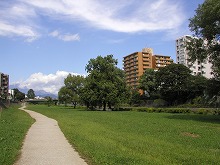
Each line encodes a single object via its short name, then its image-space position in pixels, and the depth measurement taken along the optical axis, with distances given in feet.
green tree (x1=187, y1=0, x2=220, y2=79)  65.11
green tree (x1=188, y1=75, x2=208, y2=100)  207.09
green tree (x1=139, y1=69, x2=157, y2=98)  259.72
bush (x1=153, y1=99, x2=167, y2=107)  227.20
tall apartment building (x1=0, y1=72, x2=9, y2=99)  404.86
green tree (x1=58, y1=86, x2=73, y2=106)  221.97
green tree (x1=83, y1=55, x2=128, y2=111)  157.90
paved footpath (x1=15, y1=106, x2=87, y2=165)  23.08
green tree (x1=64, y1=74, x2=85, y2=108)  224.72
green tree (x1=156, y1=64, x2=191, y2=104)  212.46
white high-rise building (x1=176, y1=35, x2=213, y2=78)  341.42
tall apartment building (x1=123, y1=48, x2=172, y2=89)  382.21
